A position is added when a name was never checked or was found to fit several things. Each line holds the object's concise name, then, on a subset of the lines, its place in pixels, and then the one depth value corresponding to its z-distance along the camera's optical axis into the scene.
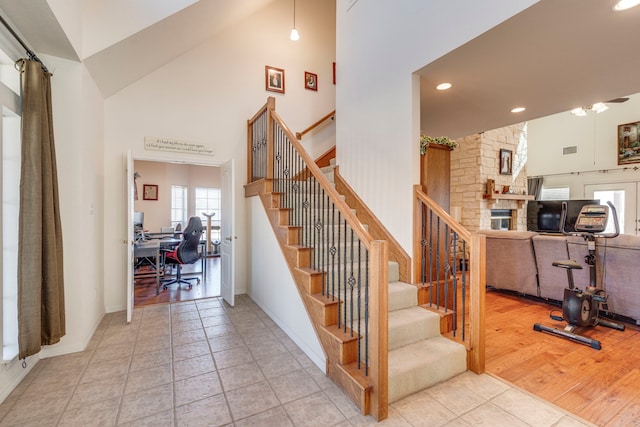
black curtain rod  1.90
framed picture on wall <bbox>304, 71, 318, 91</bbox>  5.09
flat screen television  7.27
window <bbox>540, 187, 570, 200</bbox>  8.44
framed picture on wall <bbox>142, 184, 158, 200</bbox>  7.91
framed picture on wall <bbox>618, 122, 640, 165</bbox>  7.05
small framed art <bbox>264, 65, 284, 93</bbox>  4.73
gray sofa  3.21
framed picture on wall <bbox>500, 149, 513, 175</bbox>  7.07
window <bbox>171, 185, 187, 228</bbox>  8.46
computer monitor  6.18
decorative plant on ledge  3.17
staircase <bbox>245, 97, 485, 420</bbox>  1.84
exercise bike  2.96
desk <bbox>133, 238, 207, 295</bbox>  4.25
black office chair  4.95
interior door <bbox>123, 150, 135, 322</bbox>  3.27
